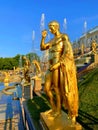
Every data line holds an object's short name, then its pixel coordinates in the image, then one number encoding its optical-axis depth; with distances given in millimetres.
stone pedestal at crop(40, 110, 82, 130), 1832
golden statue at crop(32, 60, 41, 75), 7352
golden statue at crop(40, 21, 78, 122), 1907
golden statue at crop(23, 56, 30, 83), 6460
